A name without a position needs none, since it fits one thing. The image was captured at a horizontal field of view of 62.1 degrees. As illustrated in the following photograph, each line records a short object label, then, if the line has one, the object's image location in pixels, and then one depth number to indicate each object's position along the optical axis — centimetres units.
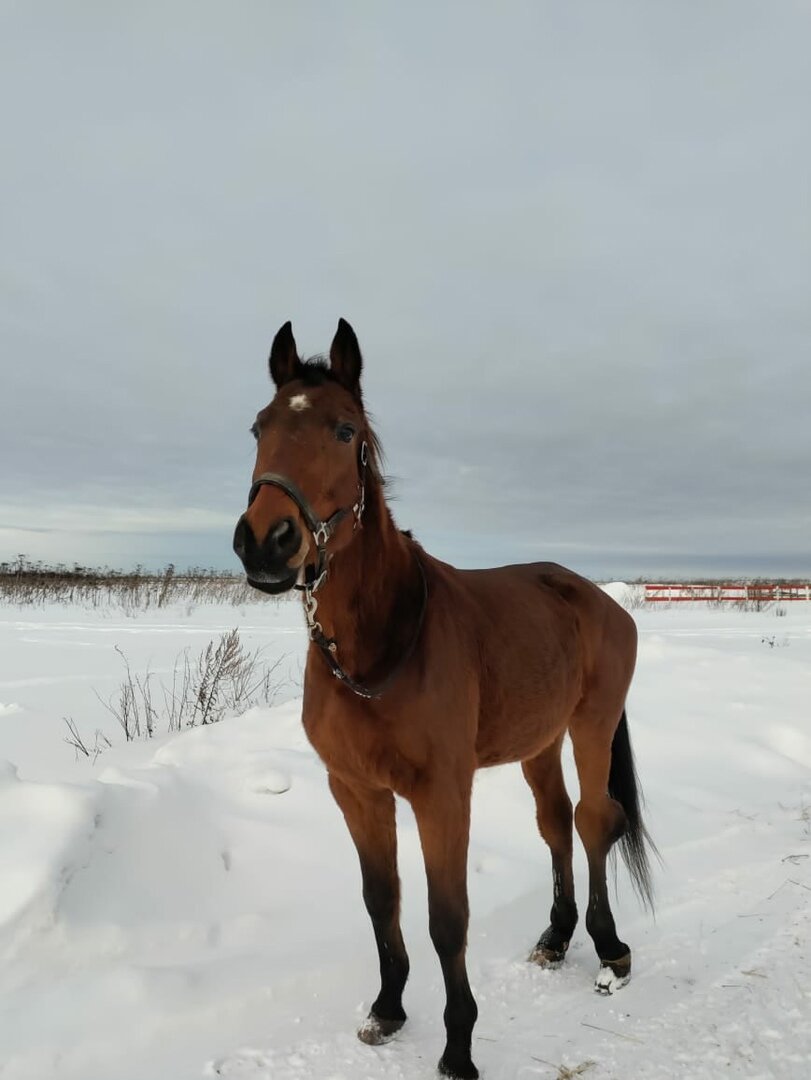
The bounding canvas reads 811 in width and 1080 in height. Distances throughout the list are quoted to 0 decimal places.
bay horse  200
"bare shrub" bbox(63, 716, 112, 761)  503
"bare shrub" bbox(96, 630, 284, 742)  603
